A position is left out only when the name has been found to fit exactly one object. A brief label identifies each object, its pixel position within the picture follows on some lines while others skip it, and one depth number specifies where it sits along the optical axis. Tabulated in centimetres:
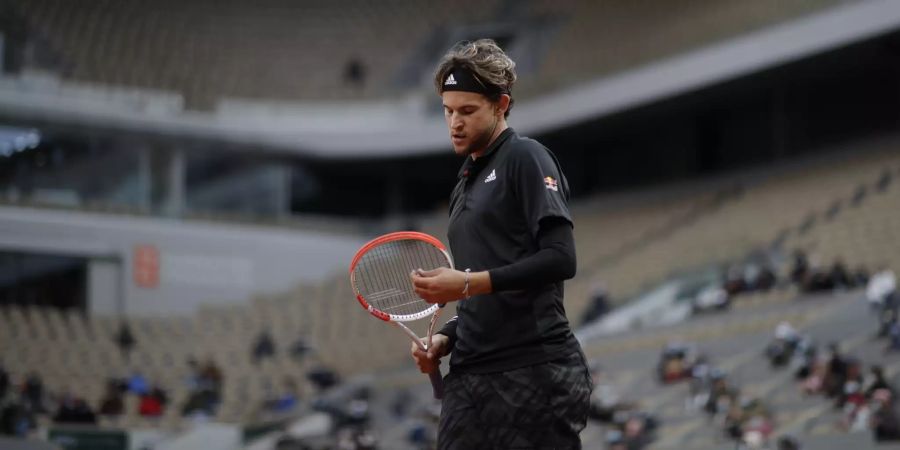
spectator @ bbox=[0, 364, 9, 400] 2172
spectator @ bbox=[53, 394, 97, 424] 2042
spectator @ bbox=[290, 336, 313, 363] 2728
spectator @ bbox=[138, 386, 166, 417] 2292
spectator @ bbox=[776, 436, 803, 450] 1248
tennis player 410
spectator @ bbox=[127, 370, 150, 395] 2377
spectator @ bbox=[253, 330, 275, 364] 2717
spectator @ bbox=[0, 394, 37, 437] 1931
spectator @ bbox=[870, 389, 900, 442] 1265
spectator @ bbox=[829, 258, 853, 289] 2040
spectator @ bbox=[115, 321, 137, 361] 2733
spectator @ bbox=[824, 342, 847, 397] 1526
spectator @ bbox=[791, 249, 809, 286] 2103
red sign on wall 3275
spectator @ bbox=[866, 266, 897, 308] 1819
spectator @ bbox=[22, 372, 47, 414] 2154
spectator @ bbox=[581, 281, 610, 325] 2530
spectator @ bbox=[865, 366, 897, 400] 1424
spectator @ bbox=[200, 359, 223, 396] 2454
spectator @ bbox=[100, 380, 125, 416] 2241
